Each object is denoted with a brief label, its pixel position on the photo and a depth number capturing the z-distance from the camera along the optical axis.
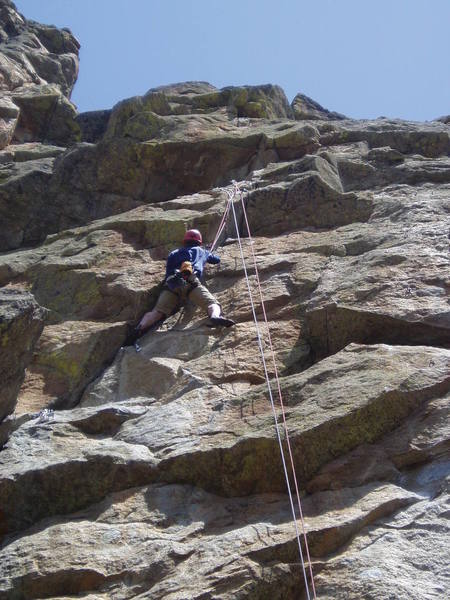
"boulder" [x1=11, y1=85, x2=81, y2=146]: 23.06
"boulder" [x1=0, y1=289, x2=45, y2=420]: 9.14
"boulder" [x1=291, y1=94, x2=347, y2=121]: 23.06
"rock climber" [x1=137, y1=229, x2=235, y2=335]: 11.25
